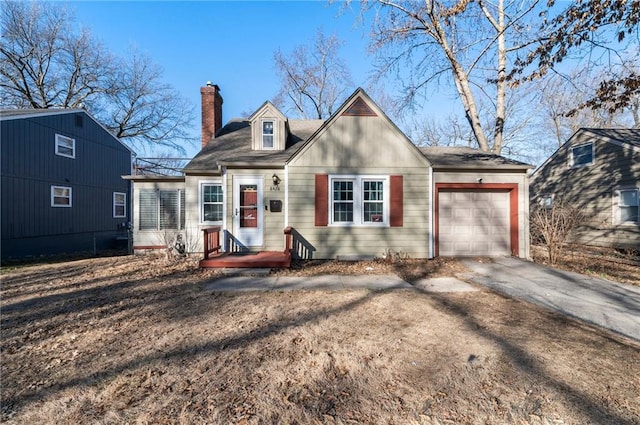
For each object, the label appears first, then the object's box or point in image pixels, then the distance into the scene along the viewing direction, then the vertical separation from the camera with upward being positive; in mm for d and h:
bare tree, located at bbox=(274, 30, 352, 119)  23547 +10642
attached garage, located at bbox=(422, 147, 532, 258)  8906 +1
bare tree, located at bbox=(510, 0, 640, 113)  6145 +4196
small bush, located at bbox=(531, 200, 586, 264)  7863 -460
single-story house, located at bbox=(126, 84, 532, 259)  8602 +445
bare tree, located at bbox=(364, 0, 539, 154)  13039 +7835
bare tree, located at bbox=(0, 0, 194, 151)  19328 +10358
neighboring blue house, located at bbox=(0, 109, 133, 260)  10625 +1326
